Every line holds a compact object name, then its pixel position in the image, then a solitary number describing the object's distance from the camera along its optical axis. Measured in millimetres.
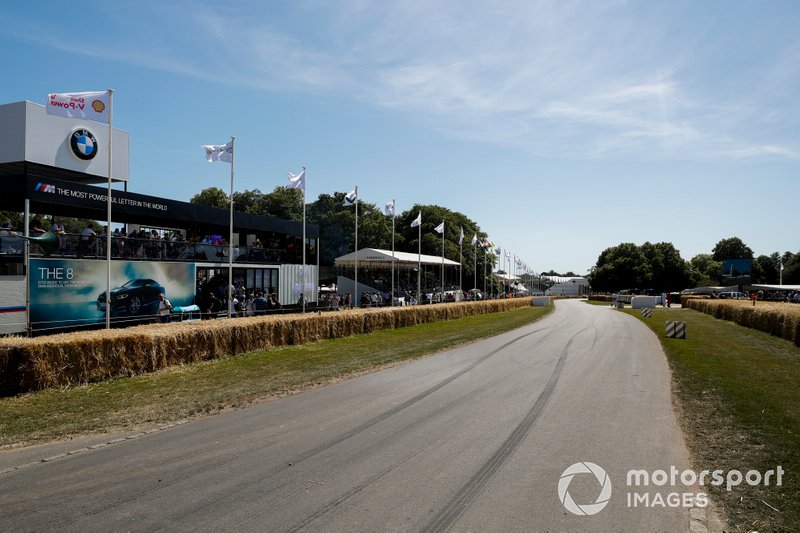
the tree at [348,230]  79062
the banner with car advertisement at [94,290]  19188
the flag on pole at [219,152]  23125
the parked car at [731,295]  71875
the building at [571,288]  151875
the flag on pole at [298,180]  27812
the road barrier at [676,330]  25625
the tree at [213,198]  83000
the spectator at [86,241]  20859
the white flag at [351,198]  32031
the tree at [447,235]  84875
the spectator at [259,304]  27312
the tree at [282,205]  82544
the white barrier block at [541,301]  69188
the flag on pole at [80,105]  15320
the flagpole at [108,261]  16562
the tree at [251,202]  82562
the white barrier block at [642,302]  60906
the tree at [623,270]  111812
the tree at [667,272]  113625
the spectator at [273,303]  28630
